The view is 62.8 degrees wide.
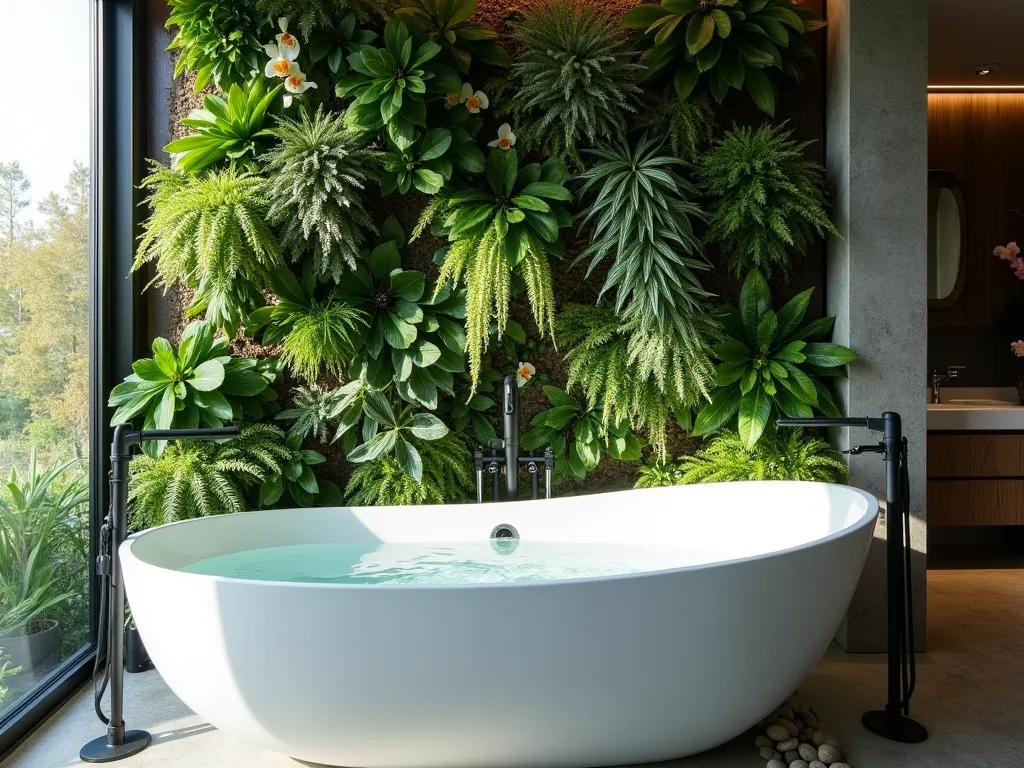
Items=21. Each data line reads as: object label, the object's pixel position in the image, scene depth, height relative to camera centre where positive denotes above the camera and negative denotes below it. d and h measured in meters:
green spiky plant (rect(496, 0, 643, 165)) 2.82 +1.02
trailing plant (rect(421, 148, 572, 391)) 2.79 +0.48
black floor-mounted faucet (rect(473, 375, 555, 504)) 2.86 -0.28
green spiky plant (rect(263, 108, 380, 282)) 2.72 +0.62
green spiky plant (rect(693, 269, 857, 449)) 2.83 +0.04
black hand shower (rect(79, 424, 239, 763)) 2.09 -0.54
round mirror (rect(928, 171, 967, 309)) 4.31 +0.65
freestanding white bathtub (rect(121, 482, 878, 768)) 1.67 -0.58
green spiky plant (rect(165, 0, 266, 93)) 2.78 +1.14
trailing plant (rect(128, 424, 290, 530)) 2.63 -0.32
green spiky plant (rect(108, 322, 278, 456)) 2.66 -0.02
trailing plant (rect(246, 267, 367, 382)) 2.76 +0.18
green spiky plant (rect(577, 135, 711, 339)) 2.77 +0.46
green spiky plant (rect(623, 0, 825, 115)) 2.84 +1.15
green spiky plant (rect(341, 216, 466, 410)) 2.87 +0.16
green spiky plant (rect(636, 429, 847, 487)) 2.86 -0.30
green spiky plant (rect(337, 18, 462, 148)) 2.76 +0.98
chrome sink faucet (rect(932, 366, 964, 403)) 4.21 -0.02
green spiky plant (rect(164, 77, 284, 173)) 2.80 +0.84
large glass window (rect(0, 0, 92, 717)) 2.12 +0.09
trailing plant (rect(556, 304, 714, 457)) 2.77 +0.02
